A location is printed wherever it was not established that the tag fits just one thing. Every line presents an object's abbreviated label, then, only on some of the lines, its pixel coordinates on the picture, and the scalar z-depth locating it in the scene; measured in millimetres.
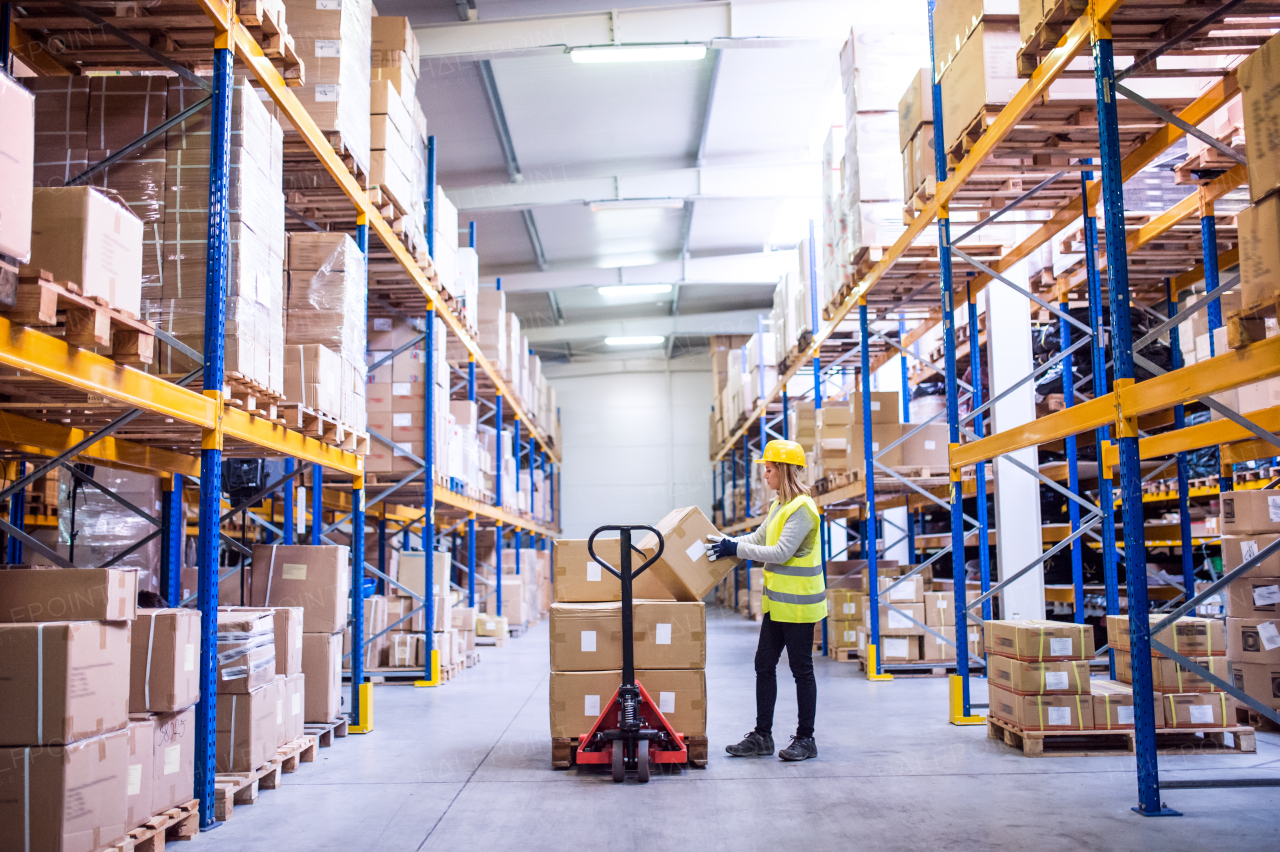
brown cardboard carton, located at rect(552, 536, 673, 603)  5609
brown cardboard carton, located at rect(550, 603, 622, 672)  5449
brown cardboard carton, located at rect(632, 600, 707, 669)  5457
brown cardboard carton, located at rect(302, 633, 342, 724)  6305
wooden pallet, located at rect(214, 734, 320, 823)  4504
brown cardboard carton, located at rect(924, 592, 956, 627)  9859
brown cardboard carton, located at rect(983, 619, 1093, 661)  5785
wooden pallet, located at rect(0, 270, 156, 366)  3068
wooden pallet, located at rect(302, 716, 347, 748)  6094
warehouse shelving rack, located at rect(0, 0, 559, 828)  3650
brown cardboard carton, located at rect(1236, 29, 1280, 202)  3527
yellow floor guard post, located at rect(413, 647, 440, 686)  9398
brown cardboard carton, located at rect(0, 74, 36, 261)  2926
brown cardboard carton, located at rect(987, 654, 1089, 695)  5684
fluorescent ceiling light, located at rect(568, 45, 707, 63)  10991
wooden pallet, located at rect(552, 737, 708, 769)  5441
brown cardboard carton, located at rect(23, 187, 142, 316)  3396
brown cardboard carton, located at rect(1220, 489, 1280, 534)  6227
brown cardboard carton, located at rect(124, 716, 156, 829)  3732
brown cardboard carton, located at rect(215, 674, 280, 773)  4859
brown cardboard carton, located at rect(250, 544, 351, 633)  6293
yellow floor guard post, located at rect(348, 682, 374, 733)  6777
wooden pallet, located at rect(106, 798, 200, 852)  3703
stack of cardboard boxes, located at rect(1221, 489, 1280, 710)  5988
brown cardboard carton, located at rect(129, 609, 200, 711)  4027
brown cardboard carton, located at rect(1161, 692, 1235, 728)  5633
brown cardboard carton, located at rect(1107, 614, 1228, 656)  5828
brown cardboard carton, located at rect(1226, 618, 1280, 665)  5961
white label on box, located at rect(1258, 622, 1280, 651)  5949
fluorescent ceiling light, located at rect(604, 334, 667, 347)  24086
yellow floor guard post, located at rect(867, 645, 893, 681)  9383
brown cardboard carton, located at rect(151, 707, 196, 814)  3973
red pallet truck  5230
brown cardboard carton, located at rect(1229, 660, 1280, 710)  5977
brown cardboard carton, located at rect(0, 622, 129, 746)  3367
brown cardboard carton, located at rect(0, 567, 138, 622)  3672
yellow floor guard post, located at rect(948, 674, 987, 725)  6824
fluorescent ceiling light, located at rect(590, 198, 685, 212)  15227
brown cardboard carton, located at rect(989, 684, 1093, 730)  5723
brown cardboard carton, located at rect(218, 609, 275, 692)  4914
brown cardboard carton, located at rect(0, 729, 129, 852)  3285
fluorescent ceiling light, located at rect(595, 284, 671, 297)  19830
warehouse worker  5484
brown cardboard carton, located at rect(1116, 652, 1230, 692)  5648
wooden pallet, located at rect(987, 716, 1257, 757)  5648
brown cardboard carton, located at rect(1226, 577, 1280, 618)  6031
